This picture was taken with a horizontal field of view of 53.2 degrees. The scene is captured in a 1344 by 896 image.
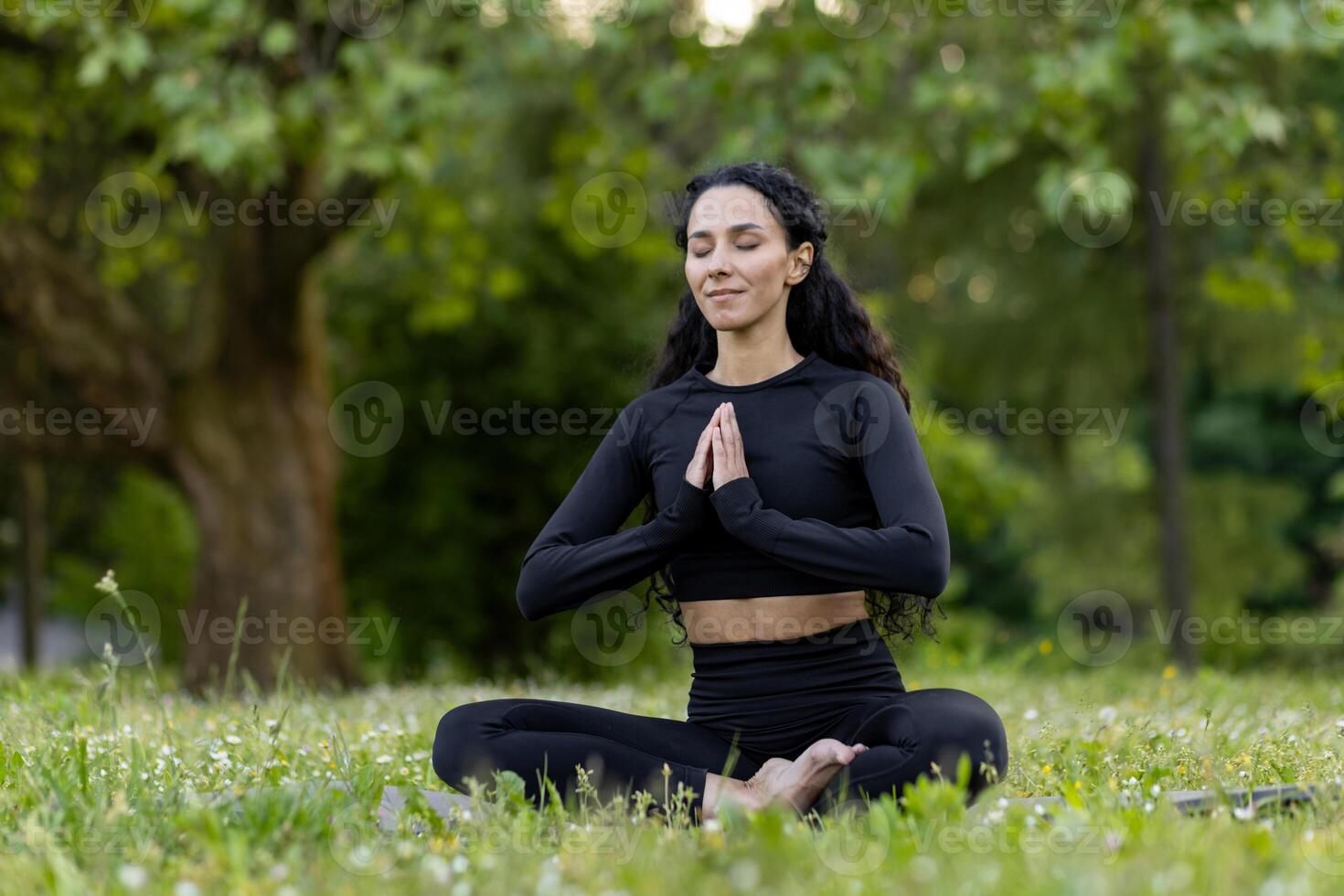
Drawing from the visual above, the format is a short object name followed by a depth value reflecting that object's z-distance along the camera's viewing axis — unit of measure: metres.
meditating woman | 3.48
